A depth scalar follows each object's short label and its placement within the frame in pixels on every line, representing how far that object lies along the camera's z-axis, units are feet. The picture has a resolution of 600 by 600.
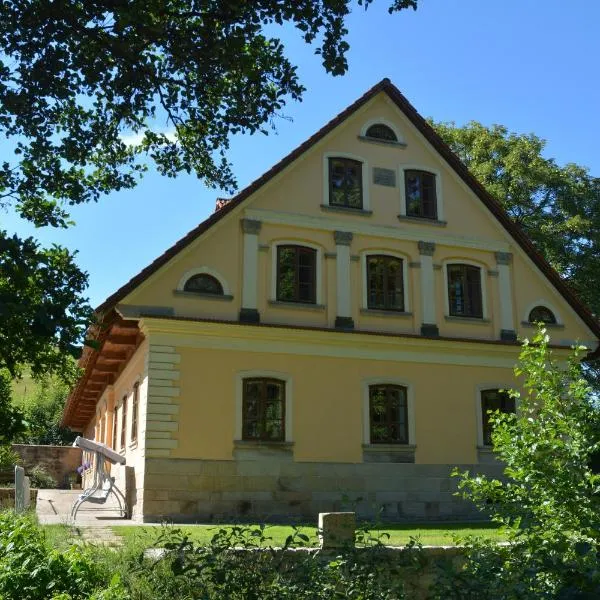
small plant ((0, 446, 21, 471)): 79.66
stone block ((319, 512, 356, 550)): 27.02
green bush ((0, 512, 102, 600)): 20.16
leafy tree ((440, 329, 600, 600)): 17.07
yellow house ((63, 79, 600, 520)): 54.34
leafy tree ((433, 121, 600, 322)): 95.50
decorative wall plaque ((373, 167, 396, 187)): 64.95
